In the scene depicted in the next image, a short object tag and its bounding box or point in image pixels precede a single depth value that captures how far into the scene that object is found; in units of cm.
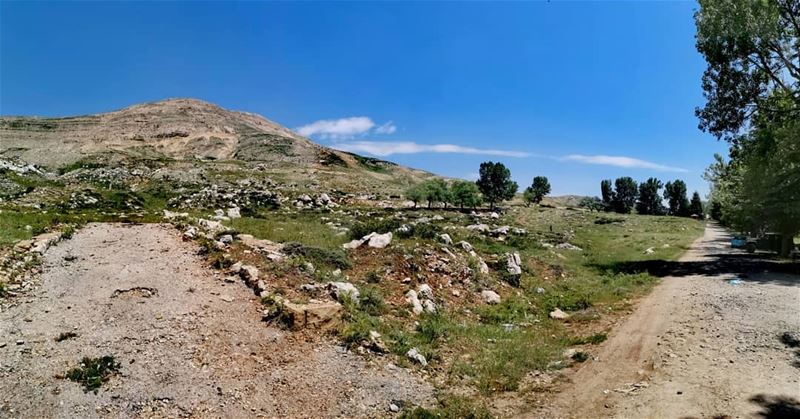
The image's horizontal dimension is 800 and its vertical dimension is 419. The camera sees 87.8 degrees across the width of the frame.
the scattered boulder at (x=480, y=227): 3306
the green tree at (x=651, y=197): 11069
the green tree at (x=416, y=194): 6041
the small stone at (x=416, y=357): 1094
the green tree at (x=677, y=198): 10900
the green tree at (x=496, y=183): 8056
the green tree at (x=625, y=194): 11394
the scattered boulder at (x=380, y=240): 1934
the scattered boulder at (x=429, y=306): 1470
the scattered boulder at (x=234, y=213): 3006
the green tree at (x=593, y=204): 11529
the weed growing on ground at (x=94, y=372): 837
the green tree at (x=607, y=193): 11769
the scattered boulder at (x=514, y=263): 2035
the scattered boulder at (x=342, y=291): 1341
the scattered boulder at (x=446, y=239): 2144
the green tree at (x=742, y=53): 2245
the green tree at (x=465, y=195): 6494
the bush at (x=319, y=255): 1672
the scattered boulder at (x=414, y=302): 1440
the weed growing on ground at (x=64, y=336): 966
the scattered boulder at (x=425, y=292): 1538
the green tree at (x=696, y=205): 10719
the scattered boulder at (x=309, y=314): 1159
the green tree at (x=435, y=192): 6088
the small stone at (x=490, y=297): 1719
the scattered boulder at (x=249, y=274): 1371
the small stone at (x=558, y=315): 1612
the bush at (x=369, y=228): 2222
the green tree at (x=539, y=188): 10562
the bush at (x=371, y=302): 1337
